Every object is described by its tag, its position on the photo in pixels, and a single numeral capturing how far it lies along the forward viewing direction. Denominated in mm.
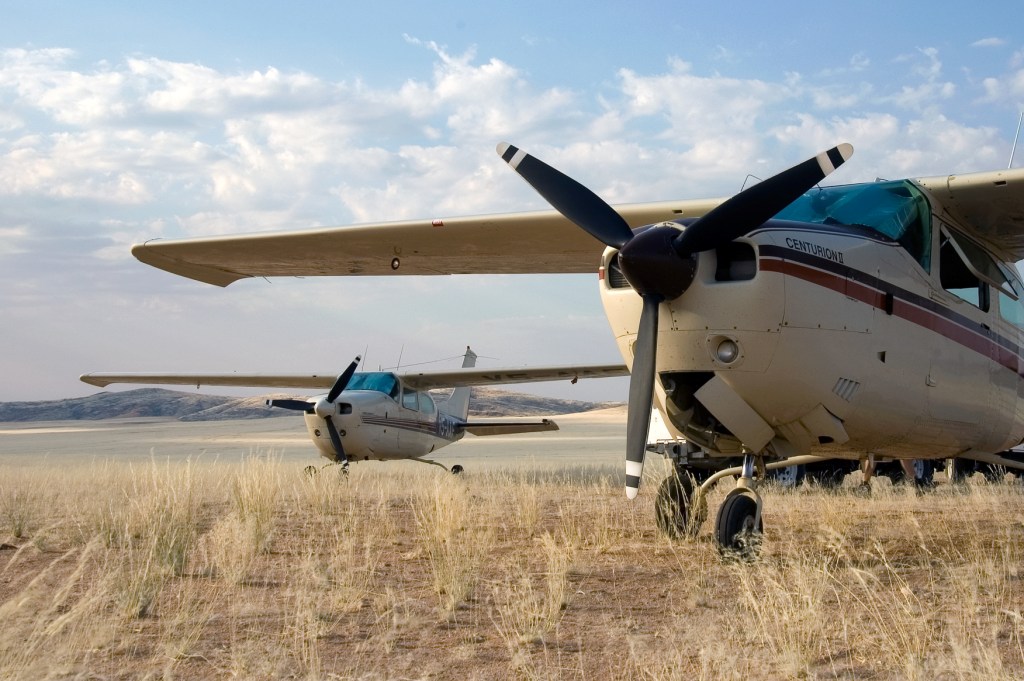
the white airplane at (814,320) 5238
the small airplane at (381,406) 18109
